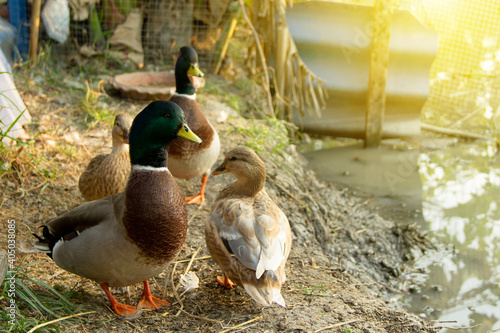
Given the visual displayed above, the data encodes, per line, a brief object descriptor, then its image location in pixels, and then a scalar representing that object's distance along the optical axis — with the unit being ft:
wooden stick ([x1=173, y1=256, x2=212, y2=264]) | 10.29
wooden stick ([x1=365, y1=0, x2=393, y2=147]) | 19.25
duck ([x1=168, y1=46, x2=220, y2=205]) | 12.06
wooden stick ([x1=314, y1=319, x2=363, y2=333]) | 8.14
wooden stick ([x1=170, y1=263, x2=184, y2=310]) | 8.91
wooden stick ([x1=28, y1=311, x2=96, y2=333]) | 7.17
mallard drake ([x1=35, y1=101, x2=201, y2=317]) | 7.80
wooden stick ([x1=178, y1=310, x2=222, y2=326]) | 8.27
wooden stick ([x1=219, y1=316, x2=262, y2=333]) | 7.98
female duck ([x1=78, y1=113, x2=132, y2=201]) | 10.69
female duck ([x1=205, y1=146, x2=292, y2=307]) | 8.18
